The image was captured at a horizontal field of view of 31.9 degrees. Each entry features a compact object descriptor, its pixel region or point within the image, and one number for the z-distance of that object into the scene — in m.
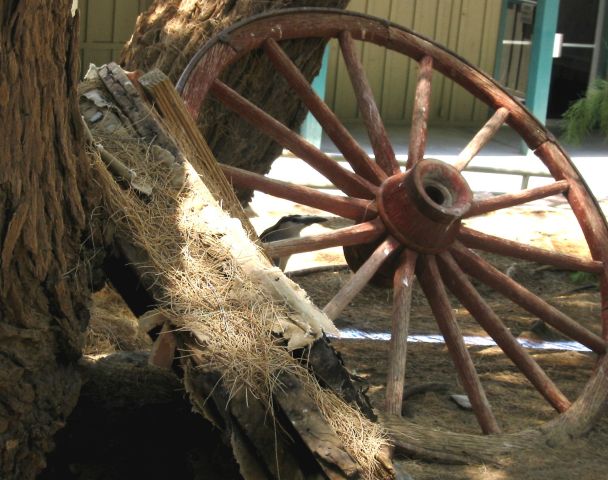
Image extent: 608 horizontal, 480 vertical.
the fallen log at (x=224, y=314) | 2.86
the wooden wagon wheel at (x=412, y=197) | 4.34
